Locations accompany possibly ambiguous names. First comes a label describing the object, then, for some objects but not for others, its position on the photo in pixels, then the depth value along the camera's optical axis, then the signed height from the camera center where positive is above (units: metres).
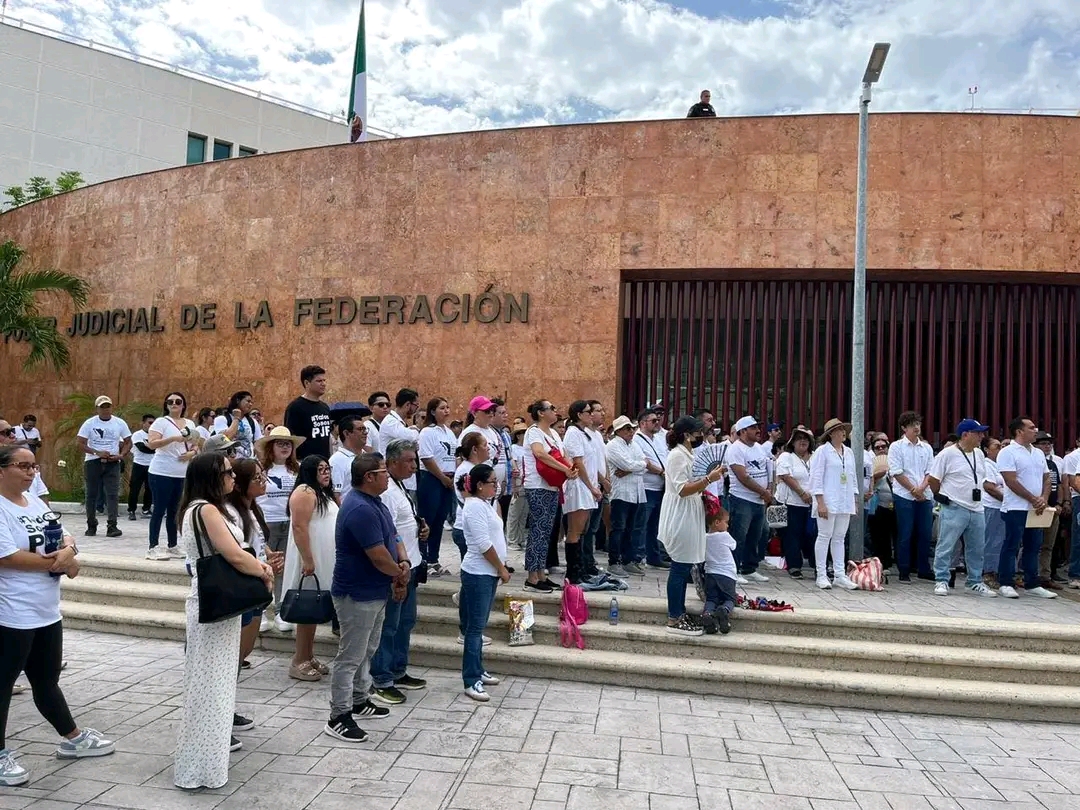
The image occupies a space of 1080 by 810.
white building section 27.62 +12.05
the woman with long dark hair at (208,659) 3.86 -1.10
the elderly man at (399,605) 5.13 -1.06
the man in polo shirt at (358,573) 4.50 -0.74
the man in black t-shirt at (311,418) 6.70 +0.21
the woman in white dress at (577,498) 7.06 -0.38
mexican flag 19.02 +8.62
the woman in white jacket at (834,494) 7.78 -0.25
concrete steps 5.49 -1.45
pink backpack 6.11 -1.26
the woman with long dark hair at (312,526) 5.21 -0.55
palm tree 13.07 +2.12
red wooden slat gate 11.86 +1.77
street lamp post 8.41 +1.88
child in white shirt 6.21 -0.84
